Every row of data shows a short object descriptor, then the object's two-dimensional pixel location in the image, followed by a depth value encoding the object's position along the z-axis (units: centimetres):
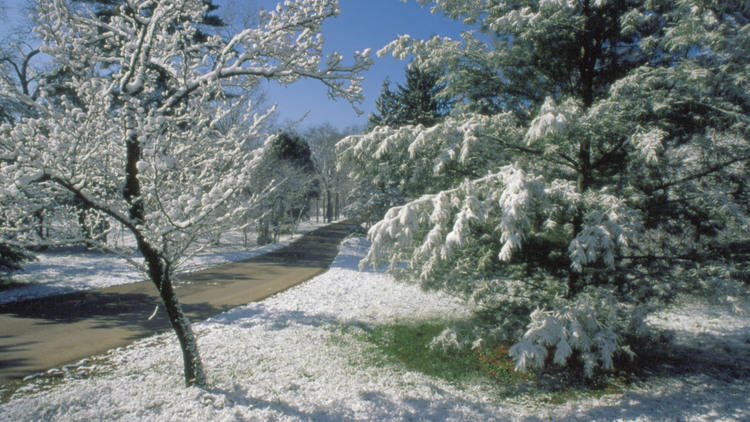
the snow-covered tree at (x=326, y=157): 4566
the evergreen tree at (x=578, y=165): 438
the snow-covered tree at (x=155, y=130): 366
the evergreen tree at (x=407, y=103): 1766
